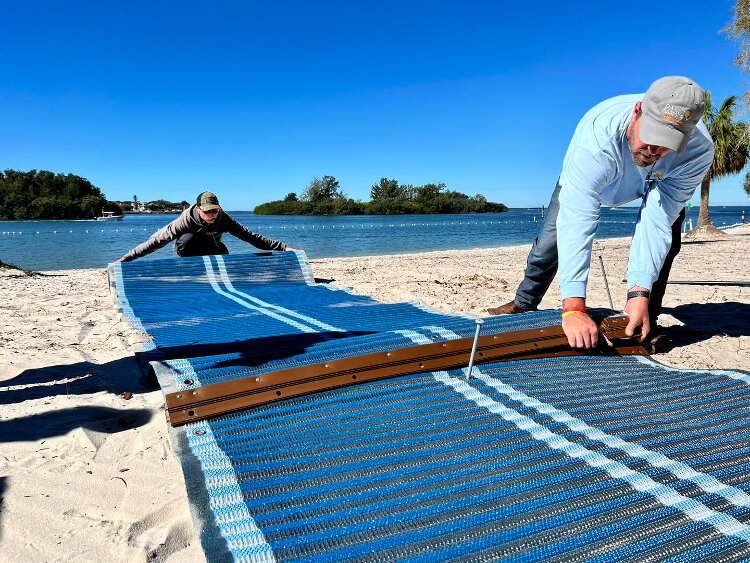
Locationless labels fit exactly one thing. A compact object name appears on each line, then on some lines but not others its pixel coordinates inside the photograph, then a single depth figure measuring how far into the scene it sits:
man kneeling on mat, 6.45
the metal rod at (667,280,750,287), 5.75
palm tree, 20.20
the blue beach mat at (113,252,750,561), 1.30
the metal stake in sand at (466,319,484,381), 2.36
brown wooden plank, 2.03
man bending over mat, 2.20
